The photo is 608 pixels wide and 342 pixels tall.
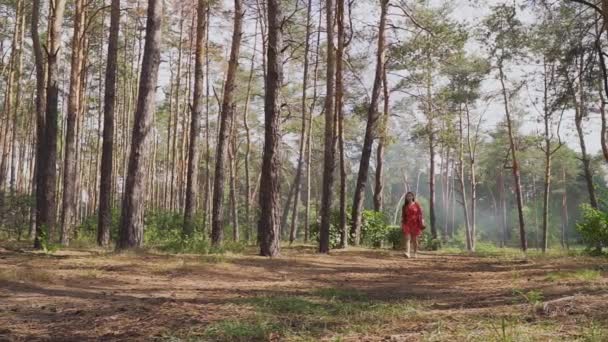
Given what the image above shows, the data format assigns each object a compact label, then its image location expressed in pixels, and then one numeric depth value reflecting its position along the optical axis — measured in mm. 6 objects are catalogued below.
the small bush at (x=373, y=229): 17828
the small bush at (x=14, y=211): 19438
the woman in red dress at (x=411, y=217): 12344
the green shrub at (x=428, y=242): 20297
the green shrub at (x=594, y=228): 12096
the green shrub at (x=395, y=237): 17797
